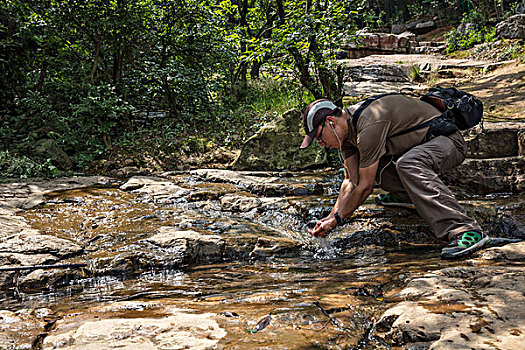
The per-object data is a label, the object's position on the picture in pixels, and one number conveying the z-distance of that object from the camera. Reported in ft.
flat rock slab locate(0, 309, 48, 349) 4.90
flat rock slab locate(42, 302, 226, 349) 4.55
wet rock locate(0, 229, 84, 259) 9.84
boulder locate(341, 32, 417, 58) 71.00
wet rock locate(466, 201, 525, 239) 10.83
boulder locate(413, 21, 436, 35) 100.89
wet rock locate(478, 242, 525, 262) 7.41
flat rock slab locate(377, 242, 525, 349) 4.08
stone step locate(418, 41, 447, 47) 77.36
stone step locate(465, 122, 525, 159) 15.92
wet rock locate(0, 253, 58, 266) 9.20
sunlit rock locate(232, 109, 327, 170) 22.66
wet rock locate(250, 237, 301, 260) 10.58
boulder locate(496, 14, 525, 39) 50.16
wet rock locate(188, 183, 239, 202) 16.26
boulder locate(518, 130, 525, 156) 15.26
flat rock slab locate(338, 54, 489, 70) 45.11
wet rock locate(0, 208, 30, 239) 10.96
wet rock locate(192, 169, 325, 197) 16.55
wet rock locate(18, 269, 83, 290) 8.70
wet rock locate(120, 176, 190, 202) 16.73
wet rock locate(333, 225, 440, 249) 10.77
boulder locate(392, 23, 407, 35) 106.11
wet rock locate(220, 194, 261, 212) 14.64
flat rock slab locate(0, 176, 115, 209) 15.25
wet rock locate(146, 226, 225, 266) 10.12
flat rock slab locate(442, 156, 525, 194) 13.70
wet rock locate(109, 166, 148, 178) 24.42
